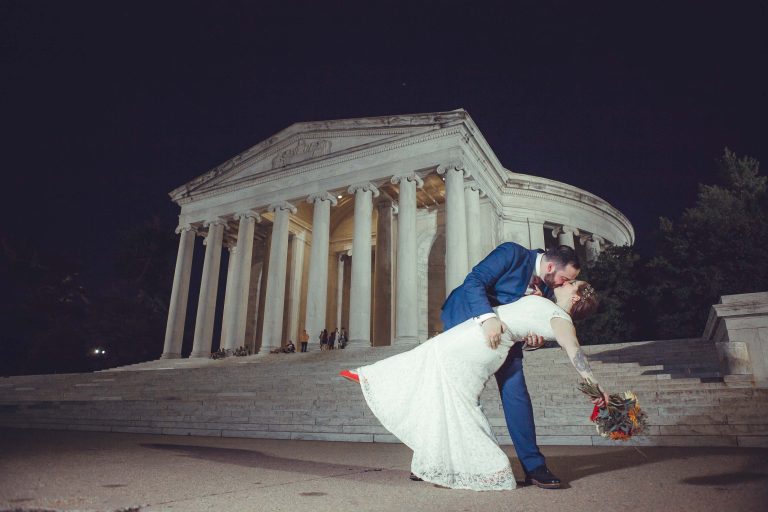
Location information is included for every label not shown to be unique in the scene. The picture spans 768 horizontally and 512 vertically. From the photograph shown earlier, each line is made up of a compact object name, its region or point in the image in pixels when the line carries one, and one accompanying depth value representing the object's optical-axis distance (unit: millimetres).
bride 3850
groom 4059
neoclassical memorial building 23266
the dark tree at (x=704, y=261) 20281
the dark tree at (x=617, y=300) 21953
